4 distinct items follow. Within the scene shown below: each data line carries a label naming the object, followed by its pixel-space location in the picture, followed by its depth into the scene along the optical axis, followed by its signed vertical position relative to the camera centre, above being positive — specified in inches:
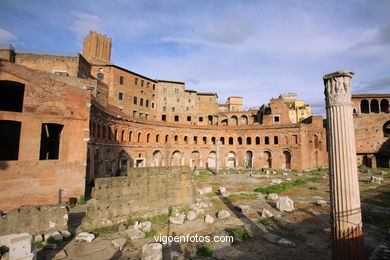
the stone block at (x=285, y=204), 496.1 -121.9
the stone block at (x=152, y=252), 268.9 -128.9
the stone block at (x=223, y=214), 453.1 -133.5
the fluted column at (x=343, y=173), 215.9 -21.1
